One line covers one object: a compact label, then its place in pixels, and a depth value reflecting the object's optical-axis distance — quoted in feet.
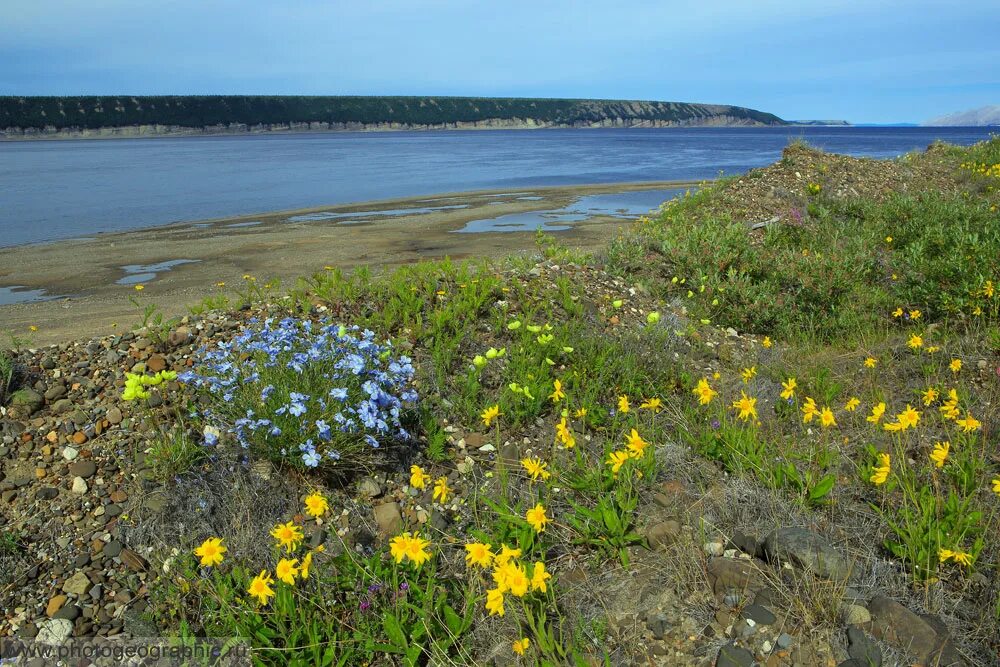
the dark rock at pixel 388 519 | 11.02
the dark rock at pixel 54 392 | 13.08
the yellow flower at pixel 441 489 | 8.66
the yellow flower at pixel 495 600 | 6.88
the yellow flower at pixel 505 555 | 7.33
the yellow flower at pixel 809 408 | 10.56
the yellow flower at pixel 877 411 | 10.11
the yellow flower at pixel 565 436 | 9.96
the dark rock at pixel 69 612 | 9.04
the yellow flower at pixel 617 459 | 9.33
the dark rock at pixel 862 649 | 7.23
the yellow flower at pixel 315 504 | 8.32
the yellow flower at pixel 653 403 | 11.86
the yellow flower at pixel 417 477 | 8.82
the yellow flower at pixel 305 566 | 7.79
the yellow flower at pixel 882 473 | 9.09
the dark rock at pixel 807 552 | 8.53
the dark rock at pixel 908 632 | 7.30
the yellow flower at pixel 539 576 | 7.13
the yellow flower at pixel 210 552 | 7.59
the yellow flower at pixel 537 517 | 8.09
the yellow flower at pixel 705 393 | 11.14
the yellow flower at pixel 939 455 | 9.47
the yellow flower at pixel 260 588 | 7.26
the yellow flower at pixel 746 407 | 10.56
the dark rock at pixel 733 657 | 7.39
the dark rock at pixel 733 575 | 8.58
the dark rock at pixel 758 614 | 7.99
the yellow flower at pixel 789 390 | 11.81
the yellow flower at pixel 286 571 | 7.37
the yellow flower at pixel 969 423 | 9.79
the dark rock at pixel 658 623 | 8.14
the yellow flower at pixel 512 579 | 6.85
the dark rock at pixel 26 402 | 12.62
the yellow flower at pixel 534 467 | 9.14
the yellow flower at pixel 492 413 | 10.68
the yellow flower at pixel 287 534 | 7.72
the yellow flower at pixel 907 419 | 9.68
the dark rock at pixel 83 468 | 11.30
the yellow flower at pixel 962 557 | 7.95
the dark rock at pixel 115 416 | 12.49
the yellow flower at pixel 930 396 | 11.84
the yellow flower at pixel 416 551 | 7.62
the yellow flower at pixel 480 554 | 7.36
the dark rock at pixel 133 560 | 9.81
